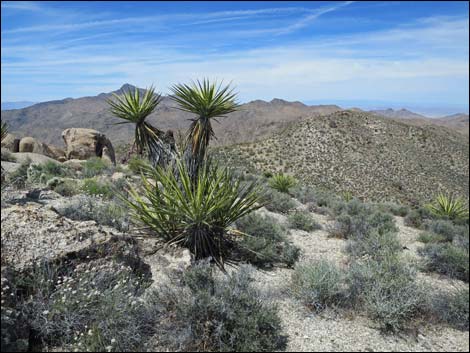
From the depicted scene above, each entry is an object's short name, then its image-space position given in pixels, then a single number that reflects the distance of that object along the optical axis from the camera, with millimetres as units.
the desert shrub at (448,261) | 6922
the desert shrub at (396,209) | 15125
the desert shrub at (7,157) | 16781
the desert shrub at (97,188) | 10195
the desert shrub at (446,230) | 10305
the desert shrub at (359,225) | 9211
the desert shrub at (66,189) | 10383
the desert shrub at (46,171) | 12133
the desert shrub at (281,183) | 16547
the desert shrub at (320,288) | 4895
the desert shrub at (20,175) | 9843
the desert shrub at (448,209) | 14055
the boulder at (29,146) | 21000
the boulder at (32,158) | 16984
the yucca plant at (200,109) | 6883
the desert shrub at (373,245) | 7339
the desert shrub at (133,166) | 16600
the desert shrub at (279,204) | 11672
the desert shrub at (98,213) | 7094
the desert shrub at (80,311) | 3648
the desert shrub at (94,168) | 15318
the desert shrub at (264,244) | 6582
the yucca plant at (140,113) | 7293
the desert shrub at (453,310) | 4750
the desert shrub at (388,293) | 4504
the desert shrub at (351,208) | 11992
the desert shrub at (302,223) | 9617
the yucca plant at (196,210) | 5945
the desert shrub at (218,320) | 3746
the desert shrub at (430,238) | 9378
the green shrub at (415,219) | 12547
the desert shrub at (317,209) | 12298
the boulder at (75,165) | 17381
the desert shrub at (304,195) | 14695
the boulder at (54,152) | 22109
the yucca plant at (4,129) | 11638
